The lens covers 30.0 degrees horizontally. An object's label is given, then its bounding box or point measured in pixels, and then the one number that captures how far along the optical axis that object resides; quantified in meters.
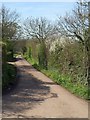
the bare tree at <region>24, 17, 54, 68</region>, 24.39
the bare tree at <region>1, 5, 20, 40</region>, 18.10
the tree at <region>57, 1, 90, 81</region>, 9.22
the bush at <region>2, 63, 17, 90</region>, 8.74
